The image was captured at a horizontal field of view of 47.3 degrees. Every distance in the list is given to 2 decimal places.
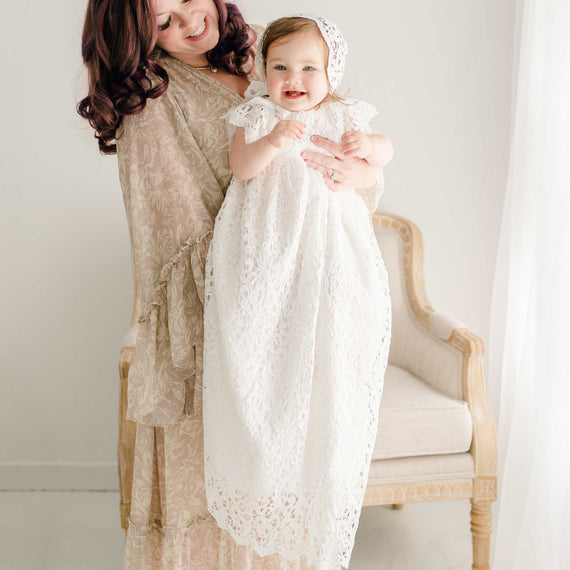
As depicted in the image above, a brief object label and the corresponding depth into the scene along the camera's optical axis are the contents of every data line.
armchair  1.81
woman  1.23
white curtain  1.64
